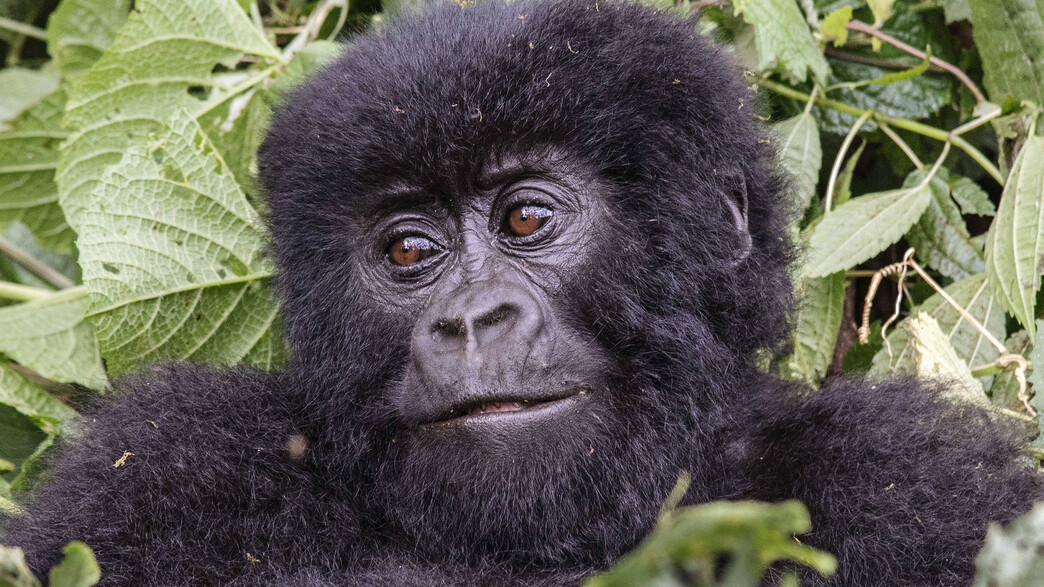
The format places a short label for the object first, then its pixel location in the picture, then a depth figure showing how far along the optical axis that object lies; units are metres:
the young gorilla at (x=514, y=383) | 5.01
